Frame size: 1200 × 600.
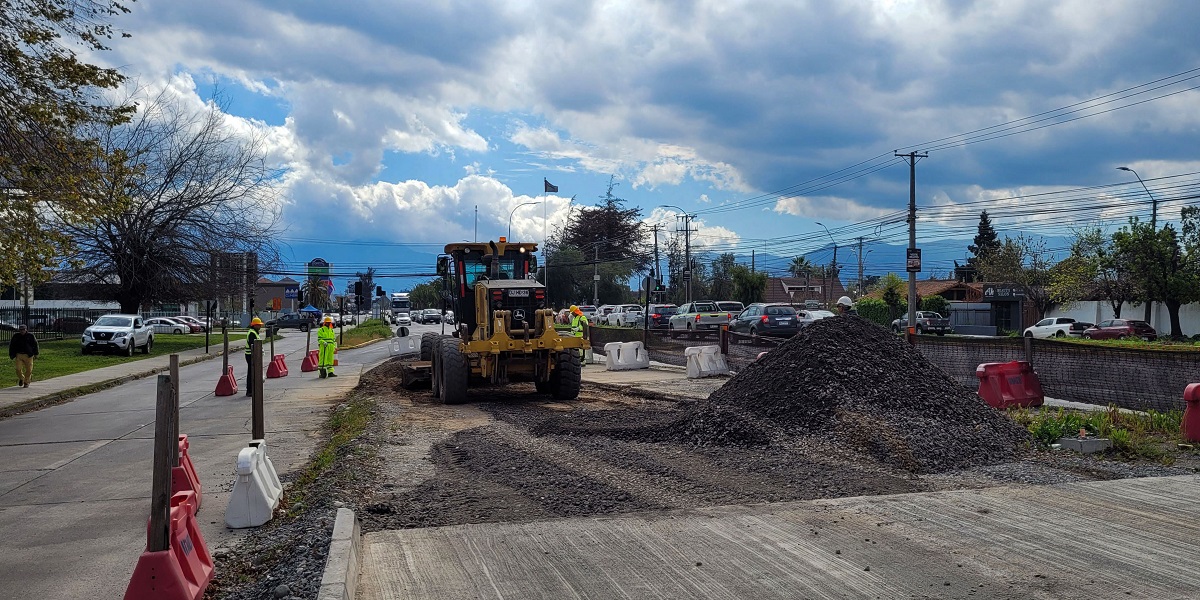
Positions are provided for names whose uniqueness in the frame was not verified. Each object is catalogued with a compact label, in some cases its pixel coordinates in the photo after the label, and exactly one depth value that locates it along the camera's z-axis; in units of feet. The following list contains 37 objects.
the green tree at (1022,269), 200.95
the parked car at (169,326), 207.72
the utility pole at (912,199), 148.56
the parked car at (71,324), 165.00
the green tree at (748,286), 257.14
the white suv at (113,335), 121.24
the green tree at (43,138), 50.57
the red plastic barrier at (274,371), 87.38
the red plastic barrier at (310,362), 95.39
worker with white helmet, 44.88
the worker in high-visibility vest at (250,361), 62.76
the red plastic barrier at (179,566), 16.47
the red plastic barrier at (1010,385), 47.24
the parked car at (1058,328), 147.33
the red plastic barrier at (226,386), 68.33
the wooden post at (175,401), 17.16
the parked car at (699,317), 139.64
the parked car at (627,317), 182.19
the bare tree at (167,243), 136.98
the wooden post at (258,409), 28.81
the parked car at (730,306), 165.80
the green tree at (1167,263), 146.00
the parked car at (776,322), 119.55
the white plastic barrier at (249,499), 25.53
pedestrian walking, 74.33
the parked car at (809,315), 130.91
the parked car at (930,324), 163.12
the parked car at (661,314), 162.88
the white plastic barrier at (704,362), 73.41
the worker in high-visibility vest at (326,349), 83.87
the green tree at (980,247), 290.19
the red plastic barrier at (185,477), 22.53
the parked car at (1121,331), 136.87
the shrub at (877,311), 188.66
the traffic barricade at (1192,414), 35.24
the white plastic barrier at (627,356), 86.63
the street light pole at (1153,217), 150.20
